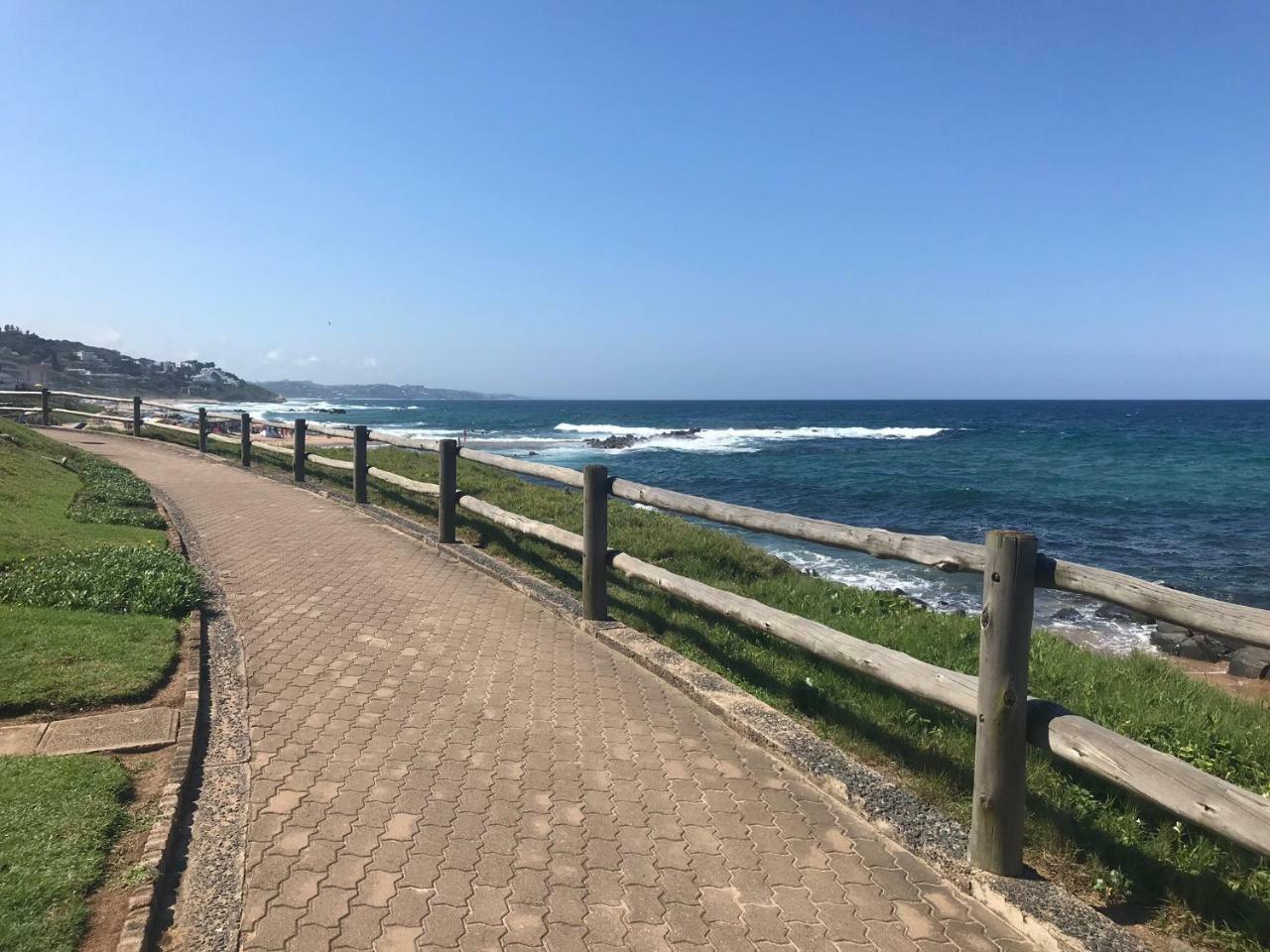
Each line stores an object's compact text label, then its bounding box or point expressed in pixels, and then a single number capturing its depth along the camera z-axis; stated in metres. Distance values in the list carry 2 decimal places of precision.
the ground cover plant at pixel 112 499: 9.48
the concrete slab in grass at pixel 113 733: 3.93
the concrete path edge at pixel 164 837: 2.69
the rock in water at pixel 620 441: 54.04
